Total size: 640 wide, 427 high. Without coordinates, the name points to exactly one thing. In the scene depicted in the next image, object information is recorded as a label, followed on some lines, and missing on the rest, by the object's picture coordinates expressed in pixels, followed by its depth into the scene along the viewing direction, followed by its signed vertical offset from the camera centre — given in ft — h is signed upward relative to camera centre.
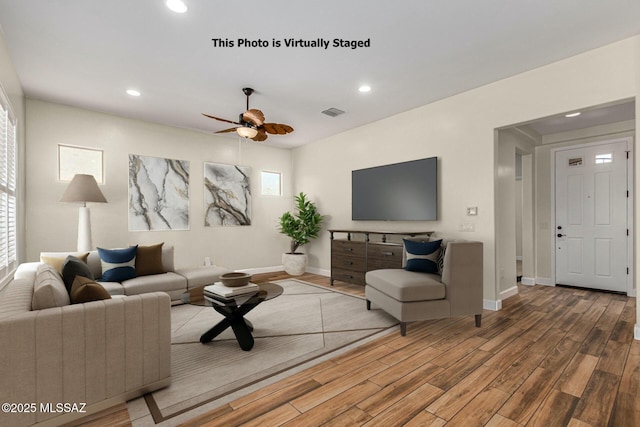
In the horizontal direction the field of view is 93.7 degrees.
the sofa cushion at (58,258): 10.68 -1.60
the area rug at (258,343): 6.54 -3.90
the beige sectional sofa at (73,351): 4.90 -2.50
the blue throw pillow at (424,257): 11.07 -1.68
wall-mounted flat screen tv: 13.93 +1.04
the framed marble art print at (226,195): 18.35 +1.19
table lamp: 12.53 +0.73
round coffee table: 8.35 -2.82
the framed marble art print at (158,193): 15.76 +1.13
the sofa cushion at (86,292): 5.97 -1.57
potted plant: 19.48 -1.19
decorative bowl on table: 8.64 -1.92
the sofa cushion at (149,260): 12.66 -1.98
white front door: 14.83 -0.29
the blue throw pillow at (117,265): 11.59 -1.99
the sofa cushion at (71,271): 7.32 -1.45
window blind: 8.88 +0.82
